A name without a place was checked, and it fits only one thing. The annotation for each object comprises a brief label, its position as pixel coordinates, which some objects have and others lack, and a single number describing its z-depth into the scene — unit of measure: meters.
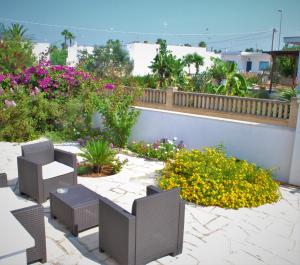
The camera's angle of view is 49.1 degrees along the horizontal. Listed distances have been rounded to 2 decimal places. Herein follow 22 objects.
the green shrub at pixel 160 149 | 8.80
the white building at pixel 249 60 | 49.94
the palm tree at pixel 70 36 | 64.53
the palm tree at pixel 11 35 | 18.05
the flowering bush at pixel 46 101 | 10.22
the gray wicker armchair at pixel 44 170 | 5.61
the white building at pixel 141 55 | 36.16
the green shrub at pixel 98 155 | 7.23
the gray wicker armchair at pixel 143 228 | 3.73
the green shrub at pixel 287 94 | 9.99
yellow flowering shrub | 6.03
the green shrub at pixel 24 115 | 10.08
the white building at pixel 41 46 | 47.03
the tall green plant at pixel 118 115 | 9.56
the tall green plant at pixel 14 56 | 14.16
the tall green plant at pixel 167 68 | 17.50
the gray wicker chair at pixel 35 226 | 3.63
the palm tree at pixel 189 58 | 28.77
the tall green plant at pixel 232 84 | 13.00
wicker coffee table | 4.67
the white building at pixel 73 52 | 45.06
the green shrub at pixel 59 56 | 35.84
